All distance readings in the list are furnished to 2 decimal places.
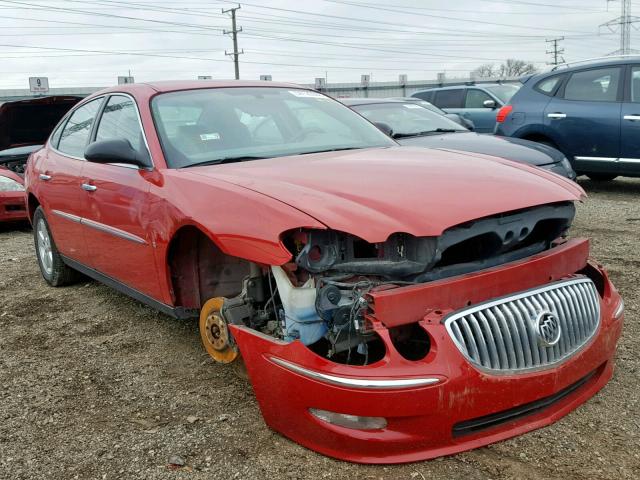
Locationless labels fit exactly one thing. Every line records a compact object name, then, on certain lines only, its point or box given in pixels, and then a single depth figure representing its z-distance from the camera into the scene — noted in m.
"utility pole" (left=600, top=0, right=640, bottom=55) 47.78
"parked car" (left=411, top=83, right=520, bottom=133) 12.99
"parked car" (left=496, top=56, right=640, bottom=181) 8.03
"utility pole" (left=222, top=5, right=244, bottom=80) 52.62
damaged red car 2.40
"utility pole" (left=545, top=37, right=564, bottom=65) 62.66
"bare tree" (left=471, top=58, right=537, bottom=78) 67.28
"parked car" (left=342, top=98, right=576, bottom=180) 6.54
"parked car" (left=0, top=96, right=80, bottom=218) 8.10
